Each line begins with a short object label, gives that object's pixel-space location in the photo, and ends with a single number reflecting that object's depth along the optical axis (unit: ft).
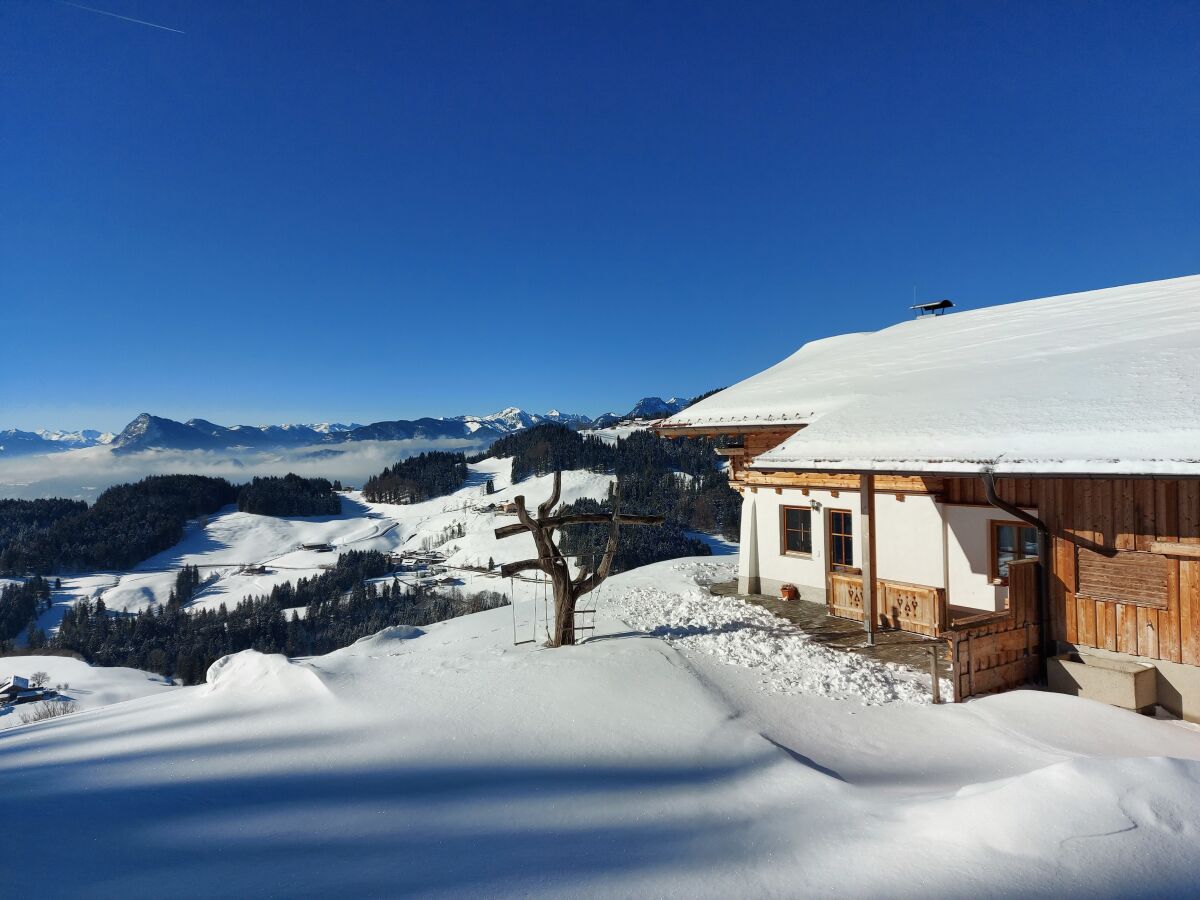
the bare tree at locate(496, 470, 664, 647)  31.40
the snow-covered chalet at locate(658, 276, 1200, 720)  21.12
